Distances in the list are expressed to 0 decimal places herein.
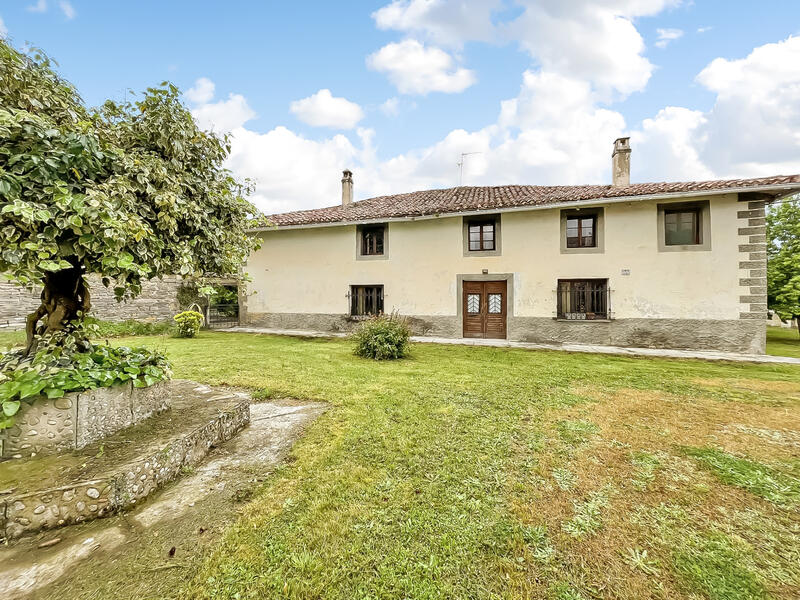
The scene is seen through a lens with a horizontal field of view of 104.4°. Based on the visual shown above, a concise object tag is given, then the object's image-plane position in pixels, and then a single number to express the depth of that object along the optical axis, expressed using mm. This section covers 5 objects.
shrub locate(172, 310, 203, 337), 10891
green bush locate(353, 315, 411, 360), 7367
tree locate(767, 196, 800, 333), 11602
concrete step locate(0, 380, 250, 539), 1765
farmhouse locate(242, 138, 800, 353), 8953
